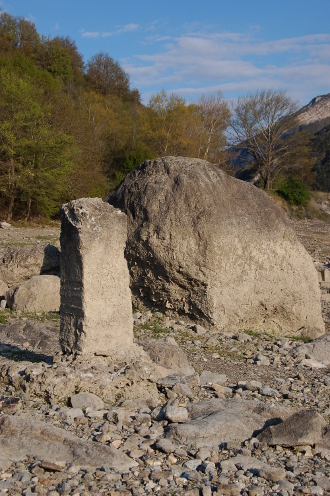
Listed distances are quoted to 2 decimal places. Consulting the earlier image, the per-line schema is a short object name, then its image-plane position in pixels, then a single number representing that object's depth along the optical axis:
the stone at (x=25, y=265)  10.03
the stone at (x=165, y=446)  4.21
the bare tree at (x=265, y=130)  49.03
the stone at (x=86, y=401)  4.96
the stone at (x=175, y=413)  4.70
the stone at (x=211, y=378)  6.13
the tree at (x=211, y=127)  44.22
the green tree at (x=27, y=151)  22.73
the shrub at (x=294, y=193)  44.94
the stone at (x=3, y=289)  9.70
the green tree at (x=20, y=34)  52.06
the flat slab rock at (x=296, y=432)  4.35
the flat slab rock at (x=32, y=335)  6.97
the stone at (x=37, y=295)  8.94
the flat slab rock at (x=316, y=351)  7.54
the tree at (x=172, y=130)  41.75
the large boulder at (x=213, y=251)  8.52
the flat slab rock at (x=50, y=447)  3.96
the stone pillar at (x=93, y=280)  5.66
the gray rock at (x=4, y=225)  21.67
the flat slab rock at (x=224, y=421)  4.43
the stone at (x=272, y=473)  3.86
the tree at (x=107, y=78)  60.22
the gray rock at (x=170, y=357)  6.29
